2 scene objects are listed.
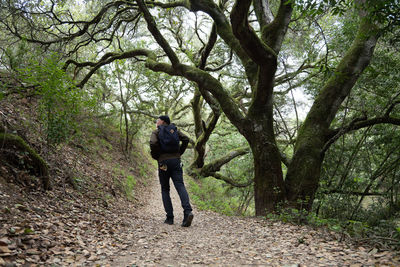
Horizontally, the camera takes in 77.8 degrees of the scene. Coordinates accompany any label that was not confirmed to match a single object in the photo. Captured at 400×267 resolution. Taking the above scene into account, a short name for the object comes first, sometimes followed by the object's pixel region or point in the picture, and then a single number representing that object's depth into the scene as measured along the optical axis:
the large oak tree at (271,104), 5.59
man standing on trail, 5.29
